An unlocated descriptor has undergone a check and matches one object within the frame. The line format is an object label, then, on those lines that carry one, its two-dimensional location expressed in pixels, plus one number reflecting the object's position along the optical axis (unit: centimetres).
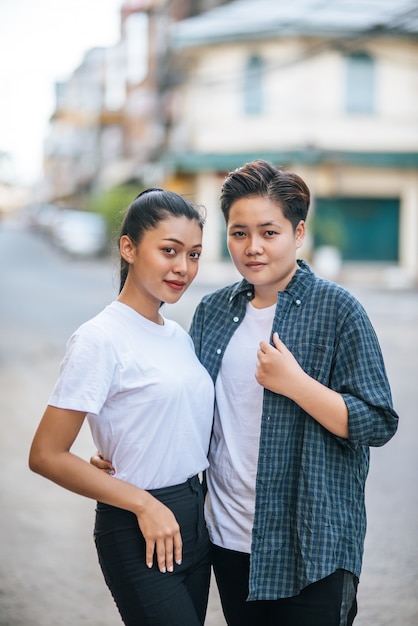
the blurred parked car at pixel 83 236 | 2834
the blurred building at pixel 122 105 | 3100
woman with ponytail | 189
